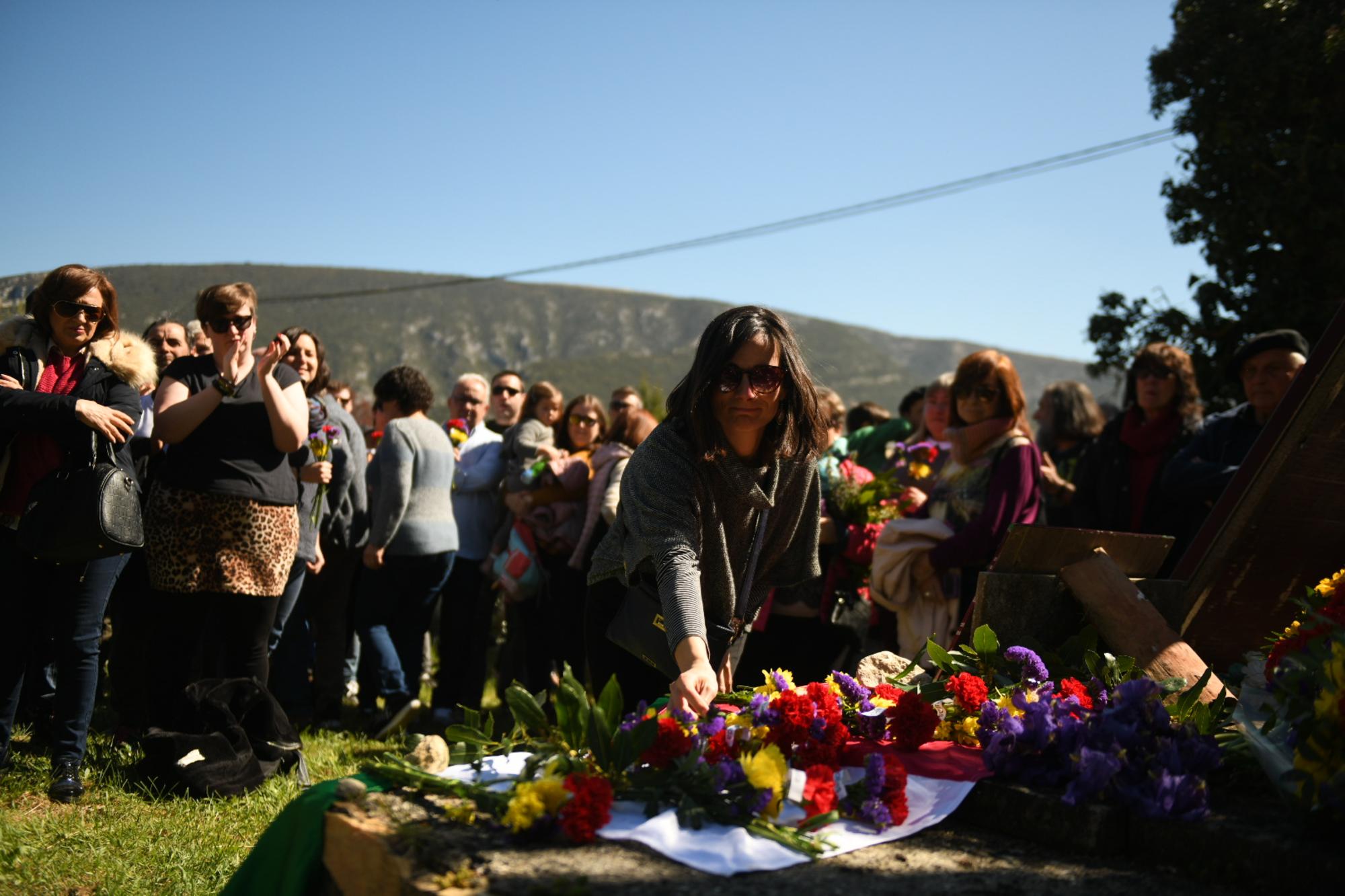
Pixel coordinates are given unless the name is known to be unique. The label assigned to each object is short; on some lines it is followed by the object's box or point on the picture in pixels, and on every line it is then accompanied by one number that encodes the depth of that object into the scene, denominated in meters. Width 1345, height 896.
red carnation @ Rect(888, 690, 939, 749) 2.66
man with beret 4.92
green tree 9.91
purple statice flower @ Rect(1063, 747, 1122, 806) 2.34
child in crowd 6.62
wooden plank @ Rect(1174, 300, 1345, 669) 3.51
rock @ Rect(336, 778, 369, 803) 2.29
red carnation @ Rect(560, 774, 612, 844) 2.06
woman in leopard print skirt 4.44
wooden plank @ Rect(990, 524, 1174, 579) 3.70
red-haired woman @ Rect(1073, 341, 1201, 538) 5.55
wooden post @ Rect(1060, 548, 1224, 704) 3.38
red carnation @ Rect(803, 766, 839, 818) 2.28
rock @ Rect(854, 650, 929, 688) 3.45
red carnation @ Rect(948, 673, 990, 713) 2.80
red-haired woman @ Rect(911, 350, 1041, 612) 4.70
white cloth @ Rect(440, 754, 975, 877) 2.05
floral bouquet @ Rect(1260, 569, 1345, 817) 2.13
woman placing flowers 3.00
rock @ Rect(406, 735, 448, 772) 2.49
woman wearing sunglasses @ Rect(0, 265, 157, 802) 4.15
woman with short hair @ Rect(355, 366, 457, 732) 6.12
